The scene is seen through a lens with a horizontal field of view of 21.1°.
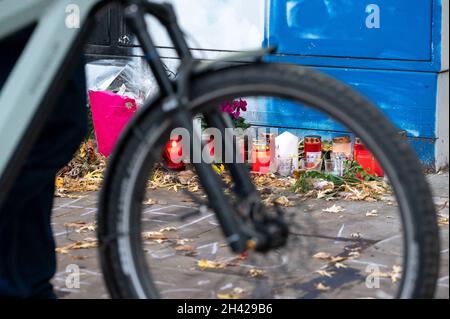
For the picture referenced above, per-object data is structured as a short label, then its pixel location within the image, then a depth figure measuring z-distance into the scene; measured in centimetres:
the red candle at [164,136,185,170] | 739
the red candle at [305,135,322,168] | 811
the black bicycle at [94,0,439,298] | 261
